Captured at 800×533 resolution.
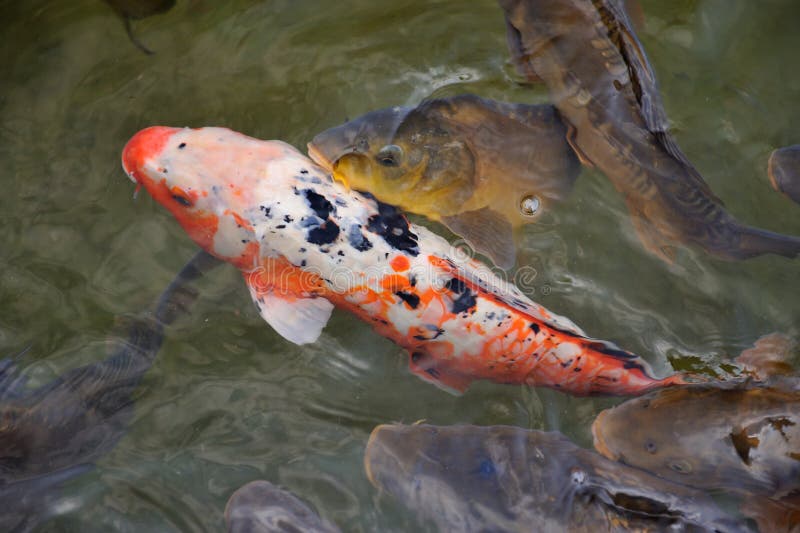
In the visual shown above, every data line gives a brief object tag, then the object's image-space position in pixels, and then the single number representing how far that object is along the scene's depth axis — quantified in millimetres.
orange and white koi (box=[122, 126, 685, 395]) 3191
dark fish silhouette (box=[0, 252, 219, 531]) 3520
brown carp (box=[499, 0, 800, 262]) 3619
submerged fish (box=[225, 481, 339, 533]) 3445
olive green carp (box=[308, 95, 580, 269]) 3488
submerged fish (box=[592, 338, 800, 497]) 3355
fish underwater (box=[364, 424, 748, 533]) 3256
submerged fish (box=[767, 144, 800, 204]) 4145
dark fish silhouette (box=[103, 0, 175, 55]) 4660
